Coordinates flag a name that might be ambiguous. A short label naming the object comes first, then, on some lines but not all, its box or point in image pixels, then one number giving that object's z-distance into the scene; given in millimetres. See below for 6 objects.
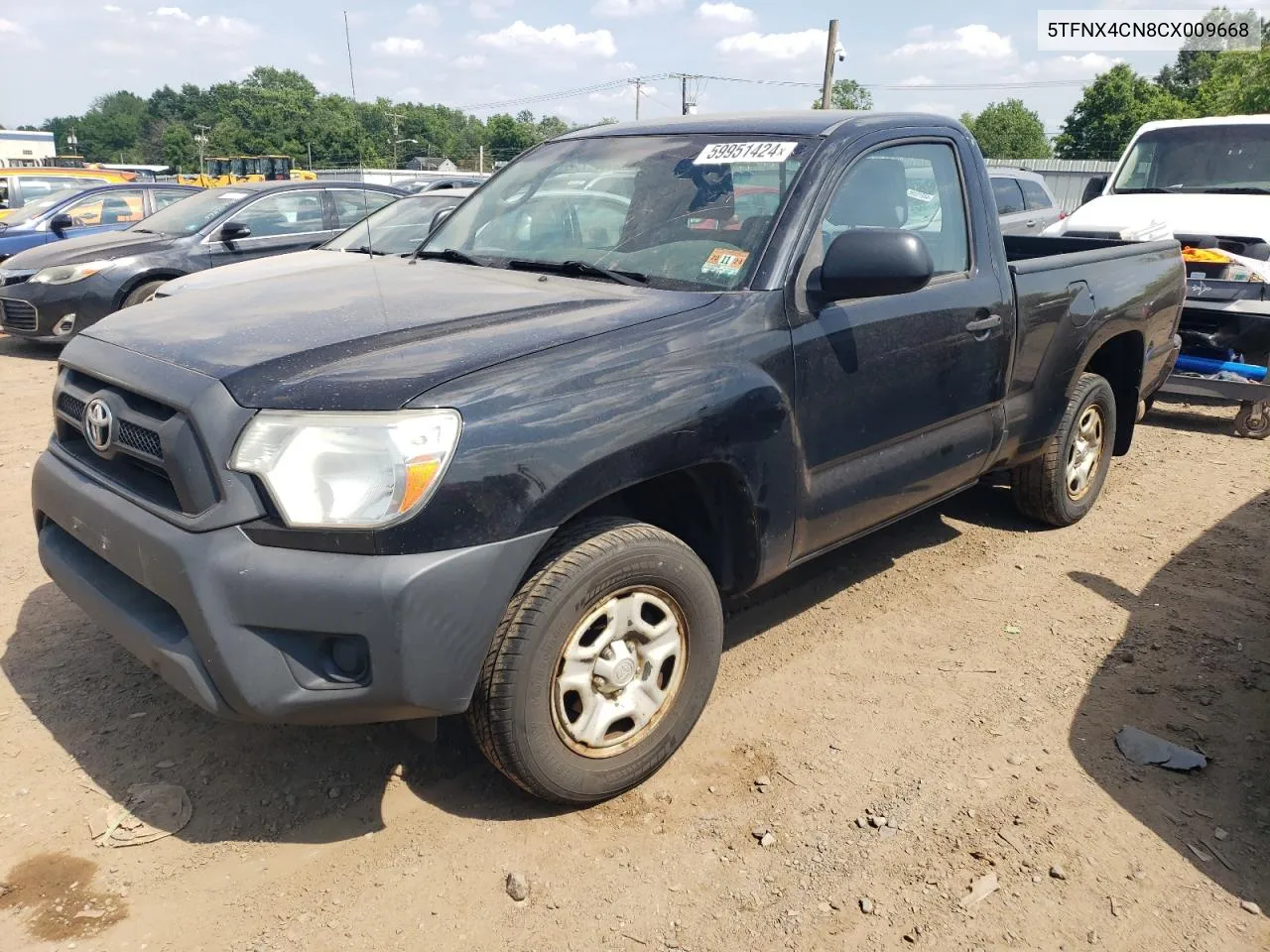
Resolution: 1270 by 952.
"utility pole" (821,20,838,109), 27203
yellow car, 14750
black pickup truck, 2209
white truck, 6715
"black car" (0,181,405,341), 8695
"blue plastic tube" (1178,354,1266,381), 6645
